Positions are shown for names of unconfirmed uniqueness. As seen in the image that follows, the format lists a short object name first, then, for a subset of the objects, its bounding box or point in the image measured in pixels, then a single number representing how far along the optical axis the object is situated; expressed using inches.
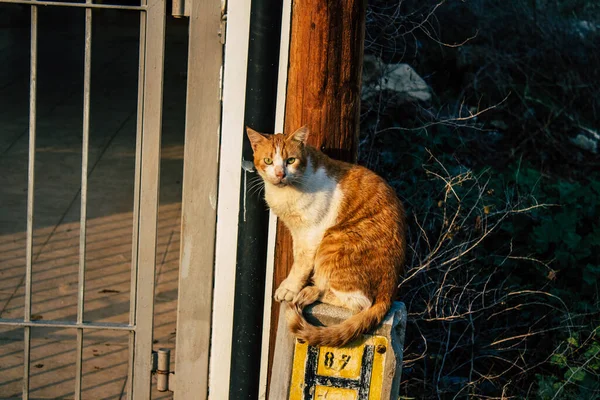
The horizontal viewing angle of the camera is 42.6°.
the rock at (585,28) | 319.6
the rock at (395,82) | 227.9
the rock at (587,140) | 287.7
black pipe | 119.5
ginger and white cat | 112.0
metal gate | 124.4
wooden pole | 112.5
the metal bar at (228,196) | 122.1
